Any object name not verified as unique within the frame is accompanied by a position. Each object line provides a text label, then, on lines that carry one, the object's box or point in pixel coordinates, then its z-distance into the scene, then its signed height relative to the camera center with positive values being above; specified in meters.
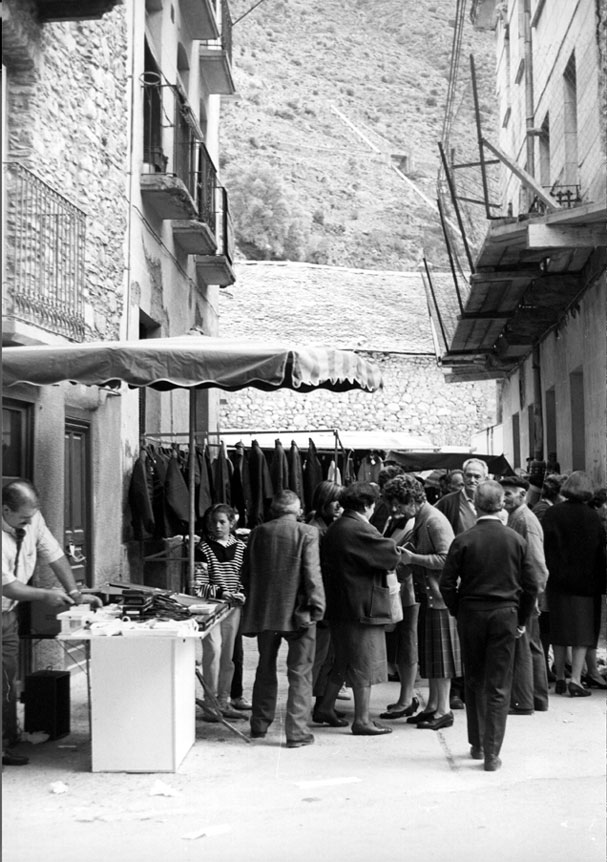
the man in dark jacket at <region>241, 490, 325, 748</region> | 7.15 -0.87
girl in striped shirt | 7.93 -0.80
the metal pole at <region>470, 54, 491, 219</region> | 13.84 +4.46
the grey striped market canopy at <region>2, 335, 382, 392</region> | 7.09 +0.78
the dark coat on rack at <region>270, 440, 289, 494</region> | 11.54 +0.08
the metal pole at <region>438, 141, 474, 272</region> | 14.80 +3.93
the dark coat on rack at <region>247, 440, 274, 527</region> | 11.38 -0.09
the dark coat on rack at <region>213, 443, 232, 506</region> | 11.11 +0.00
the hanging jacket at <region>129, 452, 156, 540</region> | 11.01 -0.21
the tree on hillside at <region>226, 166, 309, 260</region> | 56.97 +14.50
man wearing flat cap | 7.93 -1.31
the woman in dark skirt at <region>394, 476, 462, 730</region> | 7.55 -1.07
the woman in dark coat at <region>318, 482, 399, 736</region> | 7.30 -0.79
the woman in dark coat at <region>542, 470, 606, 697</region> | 8.79 -0.85
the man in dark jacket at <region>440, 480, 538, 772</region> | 6.32 -0.79
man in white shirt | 6.62 -0.56
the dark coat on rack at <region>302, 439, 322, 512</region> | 11.94 +0.04
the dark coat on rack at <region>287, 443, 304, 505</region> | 11.62 +0.04
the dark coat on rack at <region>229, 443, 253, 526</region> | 11.37 -0.04
